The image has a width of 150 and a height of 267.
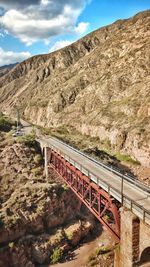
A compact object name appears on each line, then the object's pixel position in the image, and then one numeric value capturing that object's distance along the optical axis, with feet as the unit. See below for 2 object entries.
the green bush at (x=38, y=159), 119.79
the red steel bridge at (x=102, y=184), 56.08
